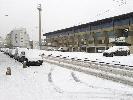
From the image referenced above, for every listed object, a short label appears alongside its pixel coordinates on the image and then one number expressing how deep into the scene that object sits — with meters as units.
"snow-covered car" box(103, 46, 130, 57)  17.33
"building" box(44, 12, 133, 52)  26.48
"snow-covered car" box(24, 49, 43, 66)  10.91
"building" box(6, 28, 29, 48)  63.92
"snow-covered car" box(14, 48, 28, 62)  13.10
